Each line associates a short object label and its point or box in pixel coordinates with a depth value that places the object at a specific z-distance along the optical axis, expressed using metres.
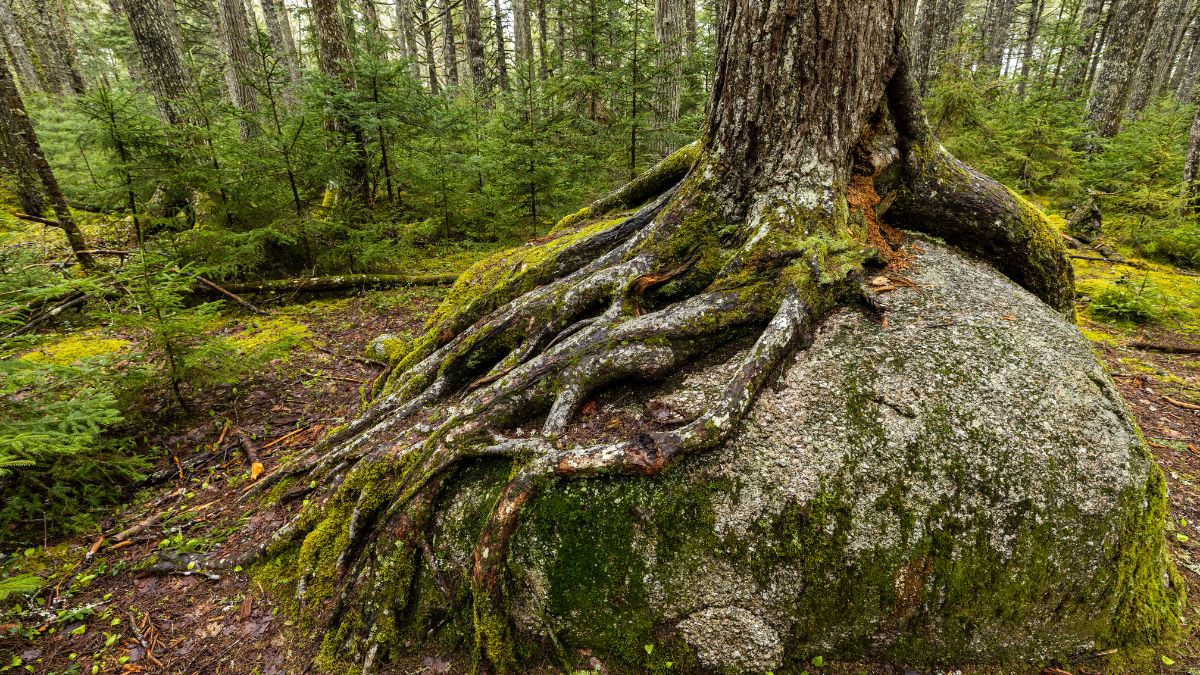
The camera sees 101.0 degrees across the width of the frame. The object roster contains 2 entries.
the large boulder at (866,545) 2.44
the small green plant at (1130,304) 6.33
